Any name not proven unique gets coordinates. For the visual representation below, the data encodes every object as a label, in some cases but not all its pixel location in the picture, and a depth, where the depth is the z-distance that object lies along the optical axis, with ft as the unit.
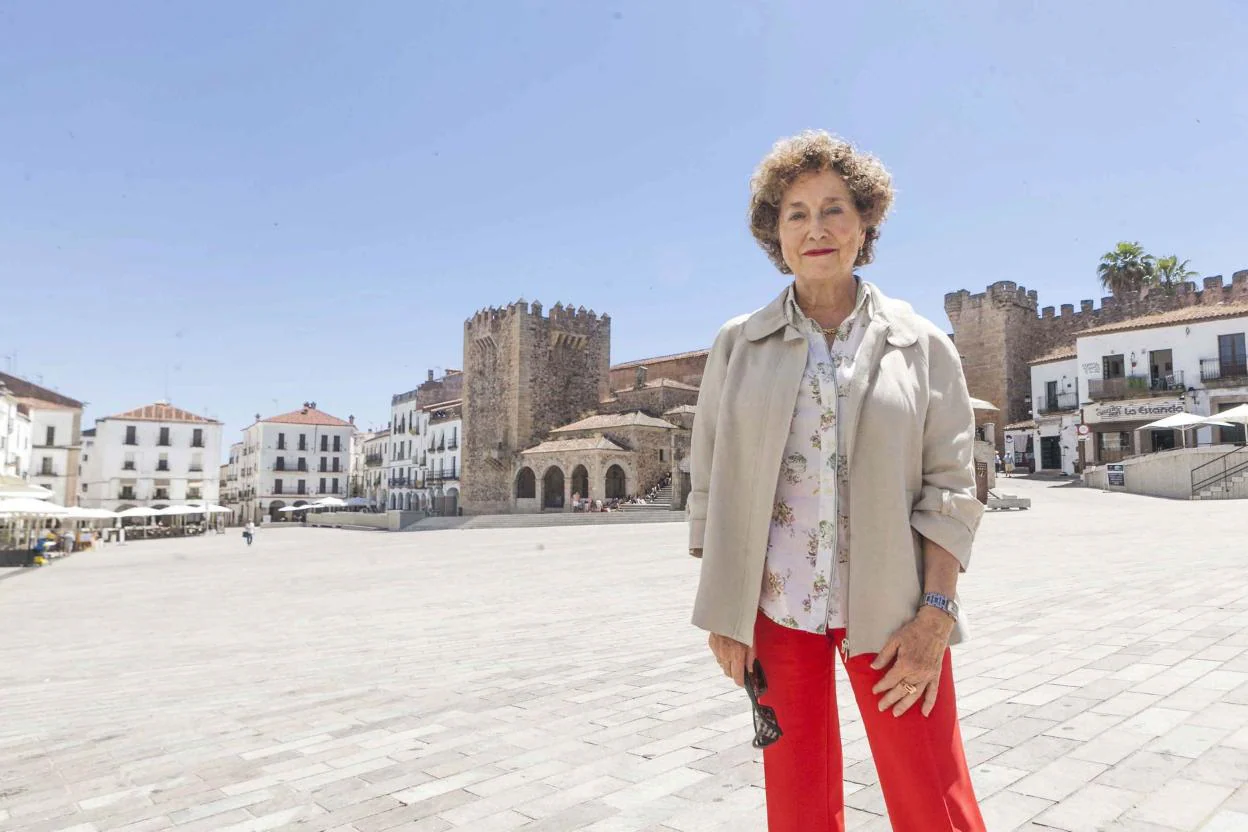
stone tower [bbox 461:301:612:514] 129.18
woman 5.07
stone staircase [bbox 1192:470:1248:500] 67.87
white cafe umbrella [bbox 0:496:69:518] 55.42
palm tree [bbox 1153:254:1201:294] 128.57
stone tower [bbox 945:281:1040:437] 130.41
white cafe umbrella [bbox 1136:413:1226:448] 78.48
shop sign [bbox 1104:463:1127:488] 83.10
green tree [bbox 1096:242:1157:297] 130.00
